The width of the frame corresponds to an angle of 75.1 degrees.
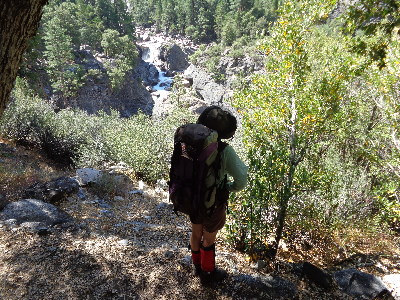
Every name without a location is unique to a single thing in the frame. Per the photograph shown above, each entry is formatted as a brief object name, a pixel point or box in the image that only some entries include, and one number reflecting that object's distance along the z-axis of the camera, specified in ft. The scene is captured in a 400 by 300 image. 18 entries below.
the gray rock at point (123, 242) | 10.44
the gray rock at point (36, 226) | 10.50
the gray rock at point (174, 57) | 198.08
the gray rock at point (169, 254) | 9.51
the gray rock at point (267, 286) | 7.93
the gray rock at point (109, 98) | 131.54
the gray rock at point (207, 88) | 150.92
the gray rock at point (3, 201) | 12.61
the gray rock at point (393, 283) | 9.02
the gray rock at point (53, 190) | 15.16
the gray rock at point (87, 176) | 20.13
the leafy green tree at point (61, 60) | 112.28
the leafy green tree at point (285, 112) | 10.21
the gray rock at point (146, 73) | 176.32
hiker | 6.82
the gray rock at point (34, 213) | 11.59
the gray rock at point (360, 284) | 8.70
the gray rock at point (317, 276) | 8.82
